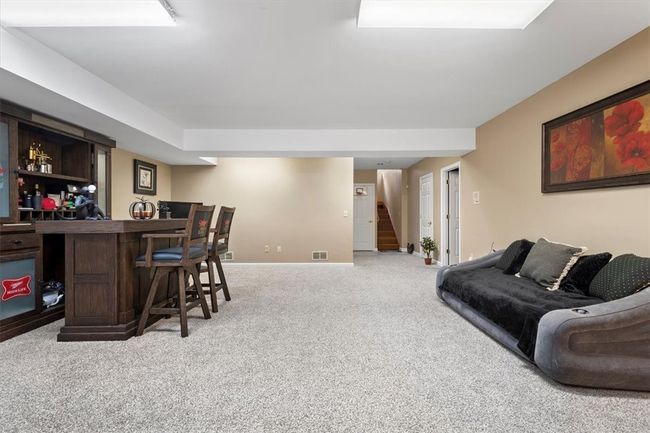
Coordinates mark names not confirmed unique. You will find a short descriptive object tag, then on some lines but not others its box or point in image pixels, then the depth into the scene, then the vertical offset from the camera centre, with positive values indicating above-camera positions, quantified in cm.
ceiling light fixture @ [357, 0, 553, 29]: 204 +140
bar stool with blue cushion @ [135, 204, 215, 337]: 268 -40
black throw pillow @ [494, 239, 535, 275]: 331 -46
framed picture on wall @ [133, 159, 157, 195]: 547 +71
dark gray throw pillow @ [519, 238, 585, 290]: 265 -44
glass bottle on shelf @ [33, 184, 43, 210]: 322 +17
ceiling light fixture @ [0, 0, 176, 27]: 207 +142
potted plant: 682 -73
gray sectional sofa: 181 -79
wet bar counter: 259 -60
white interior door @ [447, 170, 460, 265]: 639 -5
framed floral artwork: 232 +61
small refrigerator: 272 -64
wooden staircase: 970 -61
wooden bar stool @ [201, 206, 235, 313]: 334 -40
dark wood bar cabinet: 278 +27
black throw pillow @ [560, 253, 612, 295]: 244 -48
